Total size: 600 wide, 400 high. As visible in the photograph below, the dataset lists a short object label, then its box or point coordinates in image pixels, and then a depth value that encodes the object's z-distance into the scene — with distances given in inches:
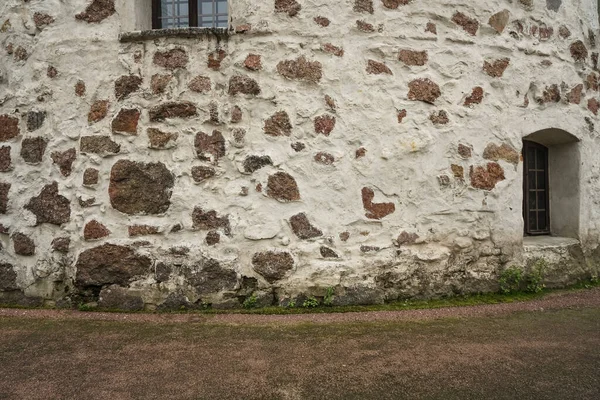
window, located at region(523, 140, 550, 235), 173.9
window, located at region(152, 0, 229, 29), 154.8
